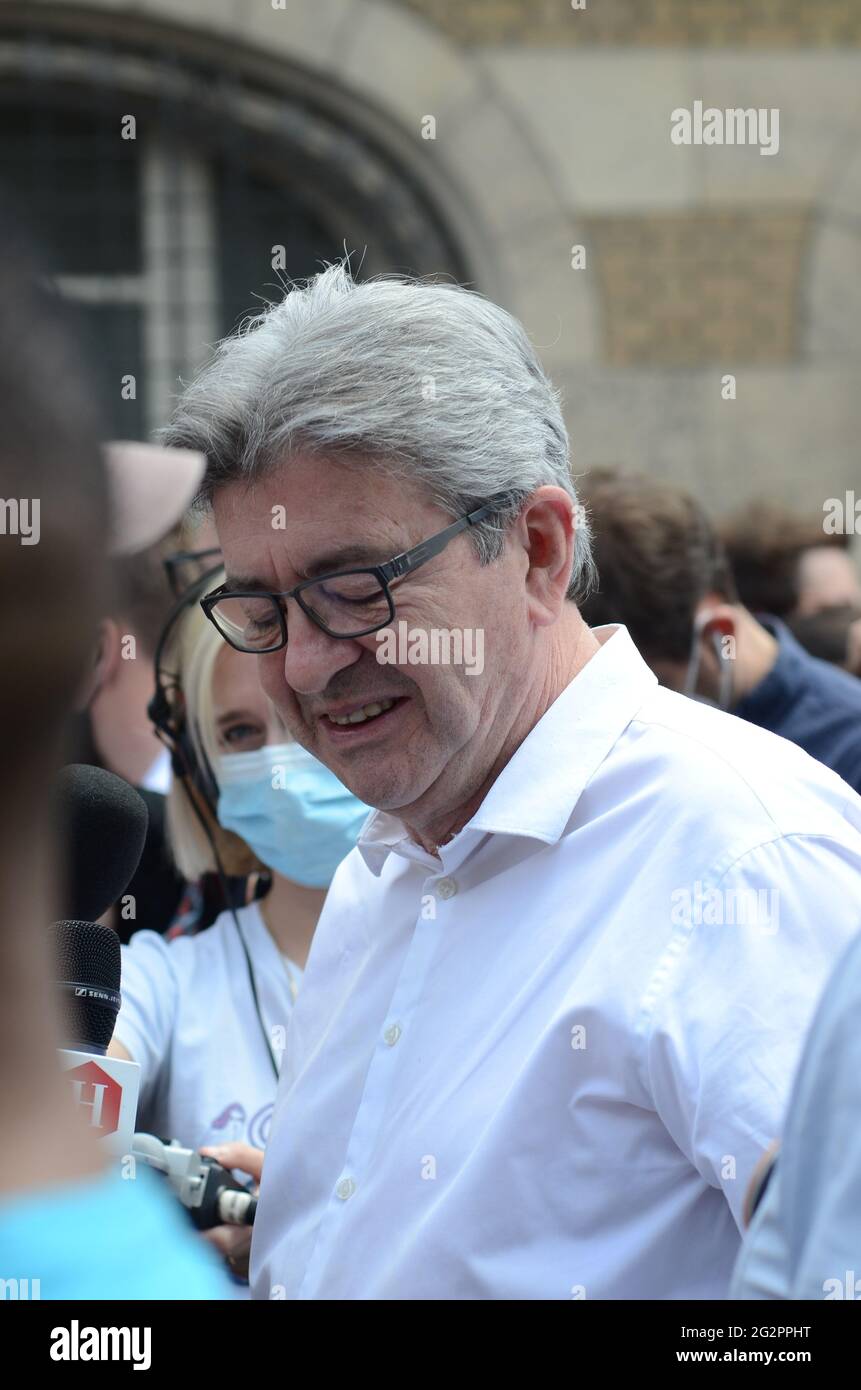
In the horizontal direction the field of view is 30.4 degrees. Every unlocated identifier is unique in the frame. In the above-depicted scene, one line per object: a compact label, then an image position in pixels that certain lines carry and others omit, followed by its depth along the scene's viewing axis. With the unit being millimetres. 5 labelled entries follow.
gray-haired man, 1528
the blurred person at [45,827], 820
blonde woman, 2482
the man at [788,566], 4641
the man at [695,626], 3189
